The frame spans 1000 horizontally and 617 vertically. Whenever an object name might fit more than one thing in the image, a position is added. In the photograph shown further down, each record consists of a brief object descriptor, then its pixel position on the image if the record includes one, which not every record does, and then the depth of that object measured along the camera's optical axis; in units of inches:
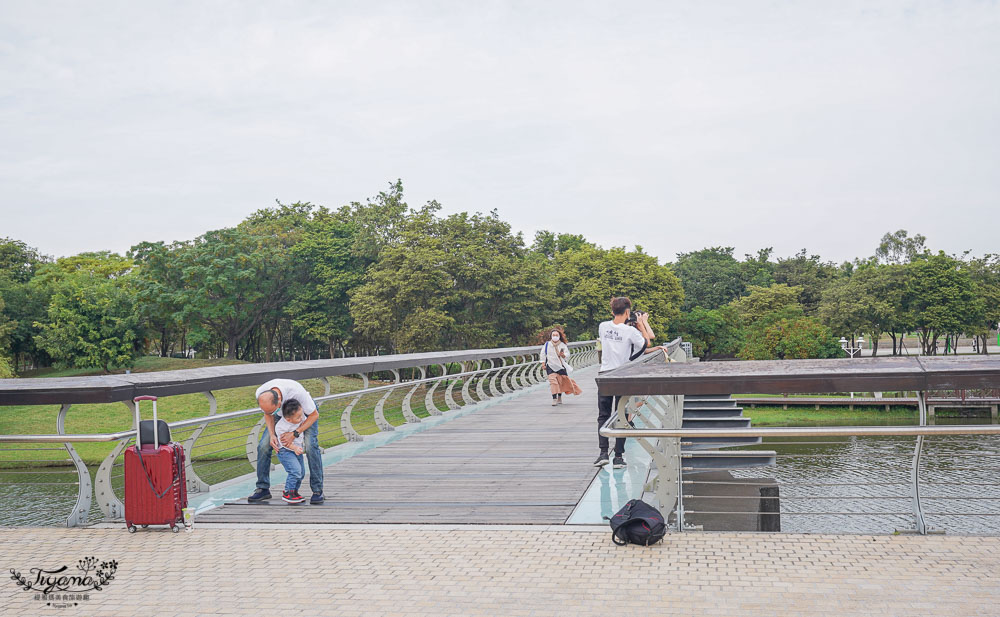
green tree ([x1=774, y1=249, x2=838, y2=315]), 2982.3
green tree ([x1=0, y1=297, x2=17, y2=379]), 1883.1
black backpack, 200.1
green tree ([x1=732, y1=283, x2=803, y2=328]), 2704.2
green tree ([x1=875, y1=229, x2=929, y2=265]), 3914.9
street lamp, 2295.5
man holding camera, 310.3
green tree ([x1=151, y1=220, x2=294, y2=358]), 2058.3
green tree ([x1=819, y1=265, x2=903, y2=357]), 2399.1
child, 264.4
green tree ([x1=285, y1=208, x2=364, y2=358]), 2046.0
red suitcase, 228.1
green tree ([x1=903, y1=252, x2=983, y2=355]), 2342.5
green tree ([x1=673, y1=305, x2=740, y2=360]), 2551.7
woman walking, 583.4
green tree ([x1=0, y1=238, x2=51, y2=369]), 2140.7
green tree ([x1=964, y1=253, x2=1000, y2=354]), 2374.5
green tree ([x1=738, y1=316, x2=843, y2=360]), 2242.9
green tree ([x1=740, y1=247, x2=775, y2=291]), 3201.3
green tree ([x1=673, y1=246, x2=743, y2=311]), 3181.6
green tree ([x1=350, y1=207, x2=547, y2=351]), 1673.2
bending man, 263.0
